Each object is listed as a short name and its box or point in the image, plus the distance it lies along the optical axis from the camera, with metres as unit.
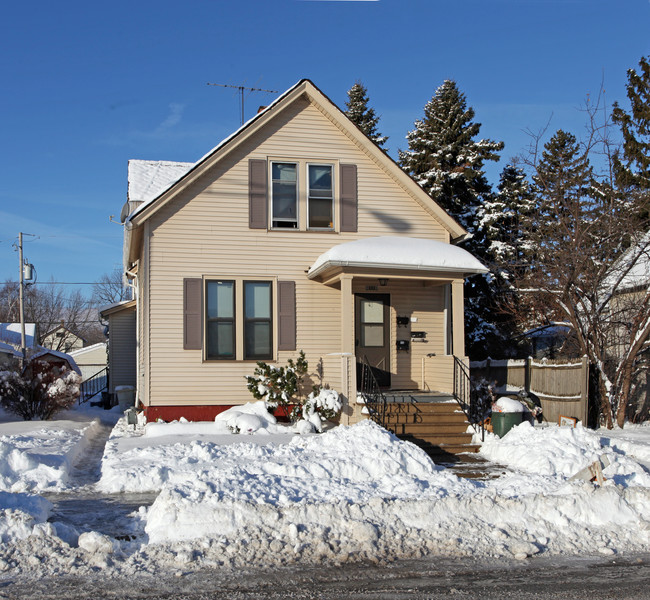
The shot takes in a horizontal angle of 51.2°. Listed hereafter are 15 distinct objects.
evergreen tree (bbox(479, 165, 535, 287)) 23.25
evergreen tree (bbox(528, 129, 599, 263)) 16.14
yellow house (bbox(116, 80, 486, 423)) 14.12
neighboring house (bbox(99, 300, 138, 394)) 21.53
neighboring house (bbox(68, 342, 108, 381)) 54.28
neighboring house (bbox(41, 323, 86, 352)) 64.16
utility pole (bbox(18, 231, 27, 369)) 30.33
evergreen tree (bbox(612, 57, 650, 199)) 23.81
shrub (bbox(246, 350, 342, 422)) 13.46
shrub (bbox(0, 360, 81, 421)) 17.47
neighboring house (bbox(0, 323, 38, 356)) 40.78
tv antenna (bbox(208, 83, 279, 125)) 18.94
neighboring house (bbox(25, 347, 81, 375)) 29.44
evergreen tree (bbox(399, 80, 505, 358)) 23.22
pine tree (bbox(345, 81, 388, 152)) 32.72
